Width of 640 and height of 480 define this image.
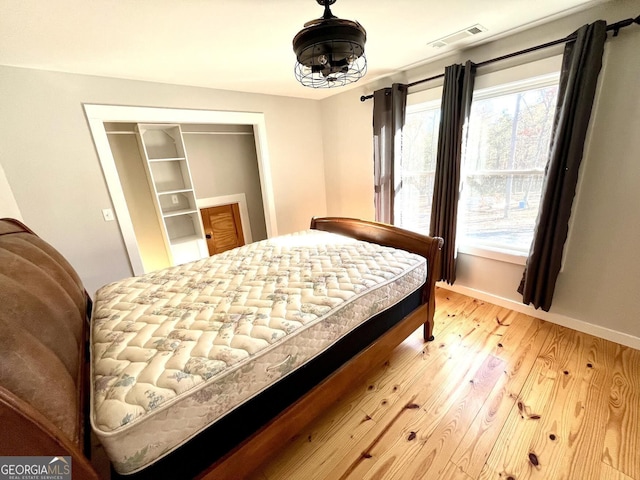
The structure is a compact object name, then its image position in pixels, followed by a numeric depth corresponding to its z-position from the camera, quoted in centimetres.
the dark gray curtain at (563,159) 159
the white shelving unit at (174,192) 287
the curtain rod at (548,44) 148
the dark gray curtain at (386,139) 260
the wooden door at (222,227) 356
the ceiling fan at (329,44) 117
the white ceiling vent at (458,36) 181
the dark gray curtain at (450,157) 213
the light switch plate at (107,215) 220
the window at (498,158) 200
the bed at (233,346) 82
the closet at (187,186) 291
